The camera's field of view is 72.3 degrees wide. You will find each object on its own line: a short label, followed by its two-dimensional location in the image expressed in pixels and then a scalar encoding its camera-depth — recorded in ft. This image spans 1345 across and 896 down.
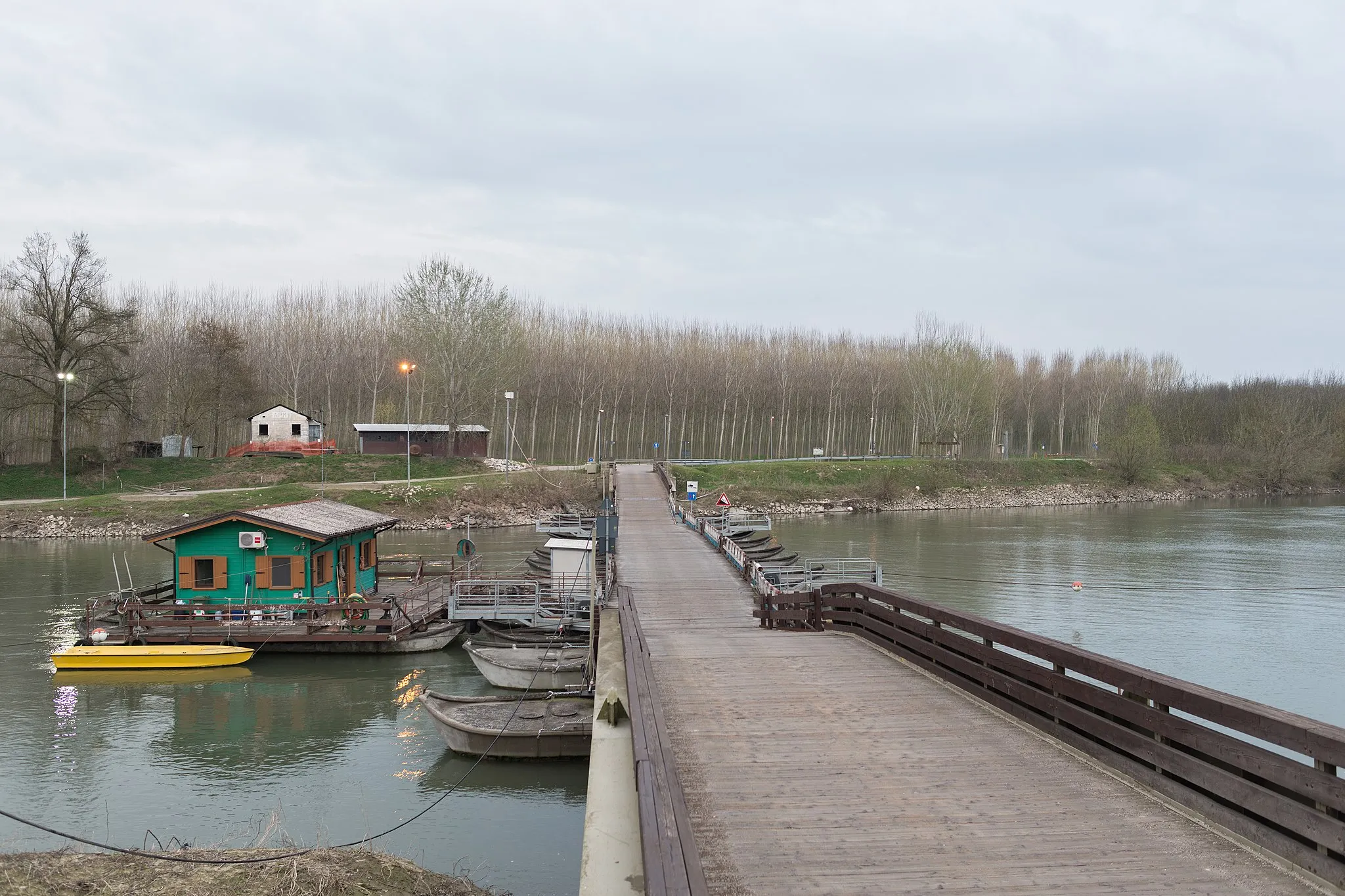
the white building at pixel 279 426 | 243.60
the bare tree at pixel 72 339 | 213.87
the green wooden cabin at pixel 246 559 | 86.48
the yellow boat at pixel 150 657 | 78.02
